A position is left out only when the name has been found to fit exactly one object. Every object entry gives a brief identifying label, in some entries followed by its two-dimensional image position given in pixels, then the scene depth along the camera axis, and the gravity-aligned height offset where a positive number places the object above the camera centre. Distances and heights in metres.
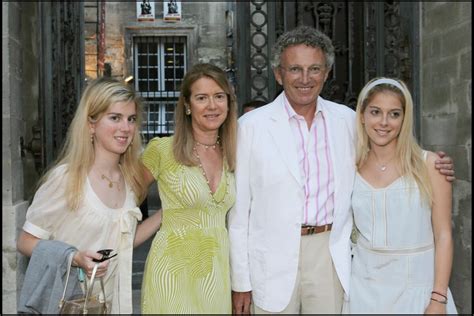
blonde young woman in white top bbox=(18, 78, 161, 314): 2.69 -0.21
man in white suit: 3.04 -0.28
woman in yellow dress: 2.92 -0.28
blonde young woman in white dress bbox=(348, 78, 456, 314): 2.89 -0.39
